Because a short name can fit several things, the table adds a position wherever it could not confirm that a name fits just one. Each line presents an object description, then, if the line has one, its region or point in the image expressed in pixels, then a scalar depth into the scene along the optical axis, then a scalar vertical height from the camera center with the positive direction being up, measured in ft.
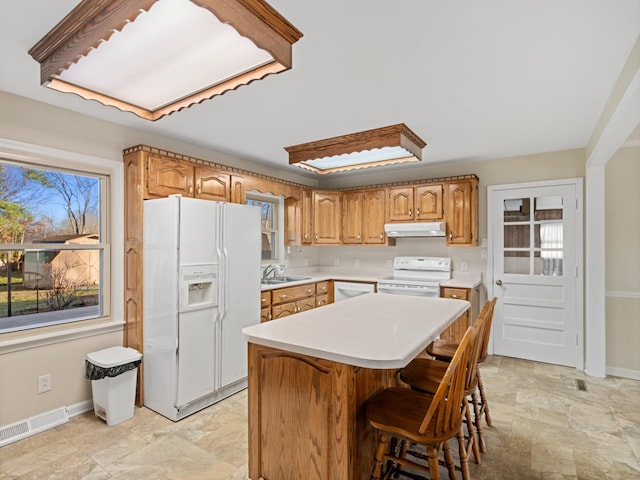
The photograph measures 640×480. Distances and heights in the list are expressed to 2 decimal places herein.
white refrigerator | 9.12 -1.75
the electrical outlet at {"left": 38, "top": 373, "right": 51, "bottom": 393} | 8.54 -3.46
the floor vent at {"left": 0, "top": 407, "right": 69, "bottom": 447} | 7.89 -4.32
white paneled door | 12.78 -1.15
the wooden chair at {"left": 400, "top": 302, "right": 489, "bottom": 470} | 6.01 -2.63
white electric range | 13.44 -1.57
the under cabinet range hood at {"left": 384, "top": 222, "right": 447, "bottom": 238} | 13.97 +0.39
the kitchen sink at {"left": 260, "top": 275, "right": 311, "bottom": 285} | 15.13 -1.73
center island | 5.20 -2.39
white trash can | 8.62 -3.54
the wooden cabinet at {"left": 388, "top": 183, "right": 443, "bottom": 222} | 14.39 +1.49
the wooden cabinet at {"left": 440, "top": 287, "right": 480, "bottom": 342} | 12.75 -2.72
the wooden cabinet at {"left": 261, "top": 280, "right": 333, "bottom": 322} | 12.64 -2.32
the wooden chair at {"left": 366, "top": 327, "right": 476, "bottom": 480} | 4.70 -2.58
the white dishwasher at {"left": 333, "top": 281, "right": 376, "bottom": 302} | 14.85 -2.12
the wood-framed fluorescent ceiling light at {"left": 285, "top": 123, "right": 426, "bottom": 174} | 9.86 +2.57
